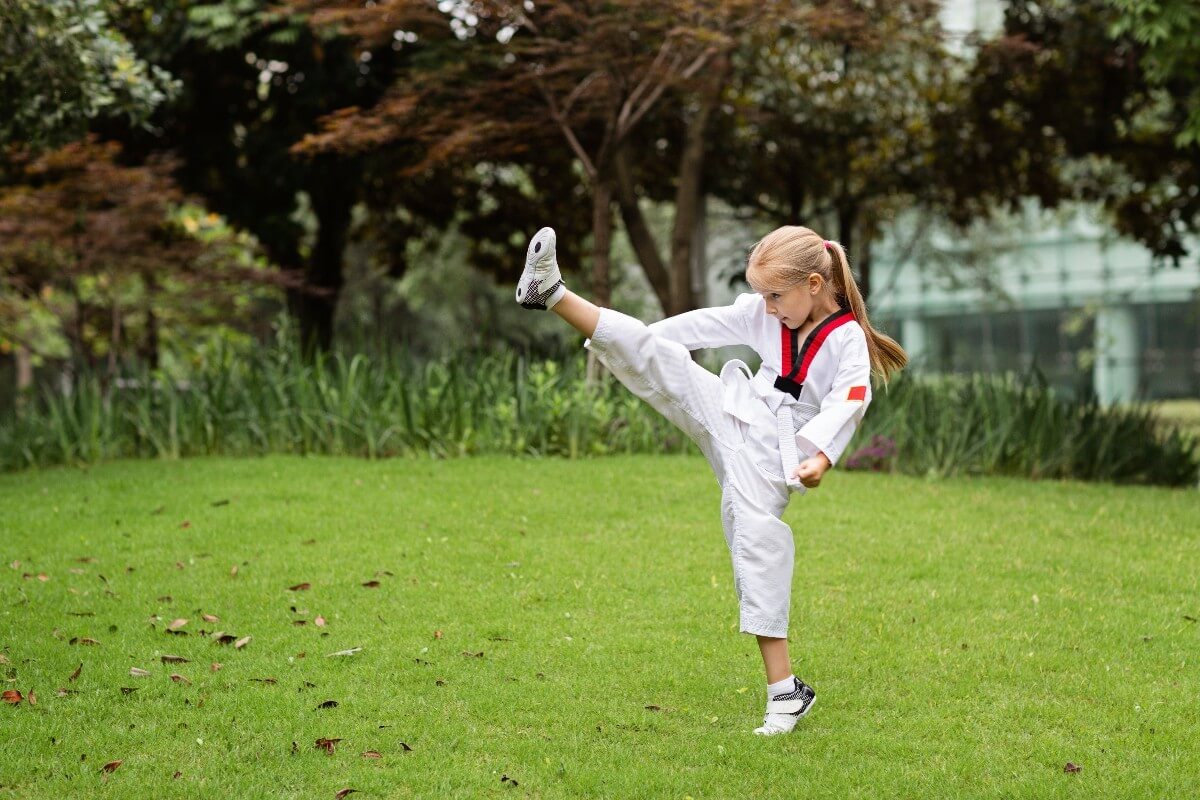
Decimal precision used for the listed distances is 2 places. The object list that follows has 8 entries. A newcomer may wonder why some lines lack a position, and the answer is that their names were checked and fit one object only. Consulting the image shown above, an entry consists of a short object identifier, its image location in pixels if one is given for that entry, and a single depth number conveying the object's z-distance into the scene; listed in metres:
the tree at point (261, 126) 11.64
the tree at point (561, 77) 8.96
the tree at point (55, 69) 7.14
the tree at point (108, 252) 9.88
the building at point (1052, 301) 26.20
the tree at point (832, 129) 13.66
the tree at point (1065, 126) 11.84
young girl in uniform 3.62
